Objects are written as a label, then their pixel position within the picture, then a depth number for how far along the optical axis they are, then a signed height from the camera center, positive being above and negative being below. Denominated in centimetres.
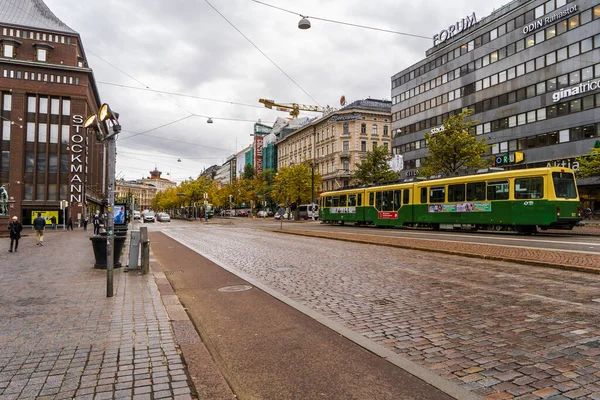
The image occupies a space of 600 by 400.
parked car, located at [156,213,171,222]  6102 -45
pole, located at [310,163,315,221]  5466 +148
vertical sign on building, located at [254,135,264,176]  11431 +1706
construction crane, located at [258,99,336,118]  9756 +2829
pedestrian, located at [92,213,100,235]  2795 -47
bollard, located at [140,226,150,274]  972 -93
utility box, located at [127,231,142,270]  1016 -92
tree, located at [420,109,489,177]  3438 +575
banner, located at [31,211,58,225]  4394 +7
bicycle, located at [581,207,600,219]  3571 -6
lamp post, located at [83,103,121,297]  674 +105
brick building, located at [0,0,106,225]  4419 +1164
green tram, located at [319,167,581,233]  1936 +71
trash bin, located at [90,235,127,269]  1037 -91
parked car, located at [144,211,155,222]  6376 -30
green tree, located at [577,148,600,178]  2783 +340
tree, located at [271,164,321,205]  5719 +455
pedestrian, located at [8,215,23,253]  1570 -61
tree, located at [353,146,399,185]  5119 +602
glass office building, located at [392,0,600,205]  3678 +1476
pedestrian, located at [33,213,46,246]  1872 -54
